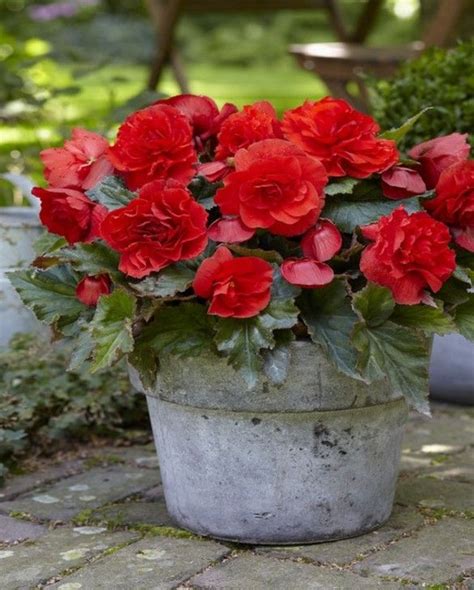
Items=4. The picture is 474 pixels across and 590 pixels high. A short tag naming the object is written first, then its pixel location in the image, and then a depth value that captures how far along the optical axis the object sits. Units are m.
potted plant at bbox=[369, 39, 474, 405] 4.95
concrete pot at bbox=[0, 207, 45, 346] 4.88
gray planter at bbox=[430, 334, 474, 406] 5.09
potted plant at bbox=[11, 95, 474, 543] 3.10
